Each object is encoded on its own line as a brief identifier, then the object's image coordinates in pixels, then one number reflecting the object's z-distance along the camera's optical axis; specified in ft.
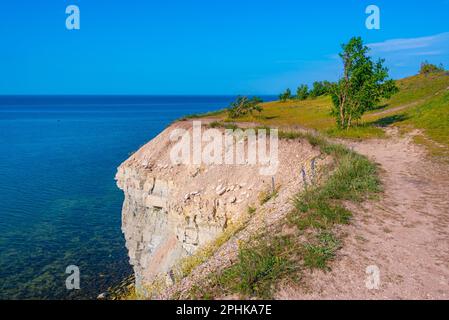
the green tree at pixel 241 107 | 143.43
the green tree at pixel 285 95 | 264.72
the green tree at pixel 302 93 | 268.00
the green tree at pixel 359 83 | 100.48
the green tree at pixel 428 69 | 243.70
